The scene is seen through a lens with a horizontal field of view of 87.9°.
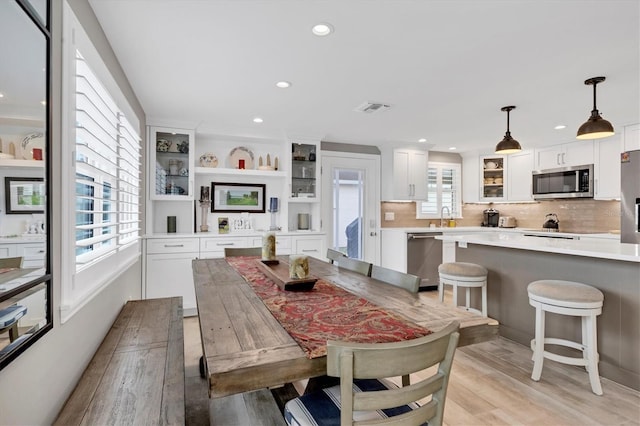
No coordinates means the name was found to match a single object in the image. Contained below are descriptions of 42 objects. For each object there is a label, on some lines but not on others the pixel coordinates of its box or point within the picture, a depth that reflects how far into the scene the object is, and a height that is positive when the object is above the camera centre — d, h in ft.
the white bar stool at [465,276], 10.35 -1.97
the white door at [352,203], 17.49 +0.53
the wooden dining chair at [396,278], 6.02 -1.29
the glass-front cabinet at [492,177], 19.54 +2.14
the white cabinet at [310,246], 15.35 -1.53
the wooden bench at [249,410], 6.67 -4.17
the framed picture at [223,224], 15.26 -0.52
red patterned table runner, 3.81 -1.42
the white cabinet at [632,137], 12.81 +3.00
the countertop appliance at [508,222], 19.90 -0.50
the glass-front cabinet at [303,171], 16.02 +2.07
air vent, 11.33 +3.73
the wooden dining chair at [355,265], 7.61 -1.27
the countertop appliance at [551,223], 17.42 -0.52
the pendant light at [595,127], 8.50 +2.24
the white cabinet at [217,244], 13.84 -1.35
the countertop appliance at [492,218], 20.62 -0.27
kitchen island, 7.82 -1.85
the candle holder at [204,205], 15.10 +0.35
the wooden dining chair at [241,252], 10.74 -1.28
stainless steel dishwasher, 17.35 -2.30
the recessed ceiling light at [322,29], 6.49 +3.66
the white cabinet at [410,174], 18.37 +2.22
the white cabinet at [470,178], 19.94 +2.15
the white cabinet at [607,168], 14.70 +2.07
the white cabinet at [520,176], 18.15 +2.11
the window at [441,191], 20.06 +1.37
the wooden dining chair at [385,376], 3.11 -1.69
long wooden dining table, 3.17 -1.44
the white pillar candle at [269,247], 8.79 -0.90
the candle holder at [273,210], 16.07 +0.14
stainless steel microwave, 15.70 +1.56
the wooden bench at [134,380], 3.99 -2.41
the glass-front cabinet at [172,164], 13.43 +2.03
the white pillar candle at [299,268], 6.21 -1.03
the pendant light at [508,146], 10.93 +2.23
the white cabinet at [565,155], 15.75 +2.94
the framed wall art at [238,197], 15.53 +0.75
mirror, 3.01 +0.35
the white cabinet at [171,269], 12.94 -2.24
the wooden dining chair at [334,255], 9.72 -1.28
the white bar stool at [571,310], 7.55 -2.24
